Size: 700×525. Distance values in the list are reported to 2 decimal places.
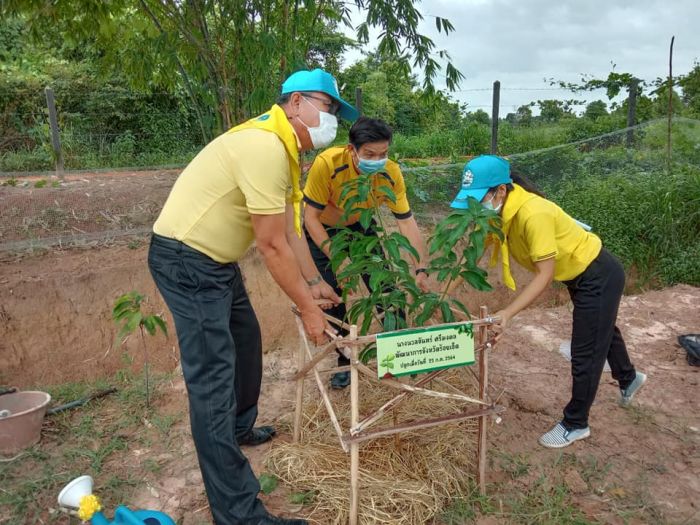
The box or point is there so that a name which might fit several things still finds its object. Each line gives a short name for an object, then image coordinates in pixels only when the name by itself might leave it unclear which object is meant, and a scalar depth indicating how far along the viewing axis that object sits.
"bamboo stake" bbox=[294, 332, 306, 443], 2.68
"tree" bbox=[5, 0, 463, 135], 4.12
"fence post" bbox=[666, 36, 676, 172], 5.69
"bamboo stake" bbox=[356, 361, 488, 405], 2.04
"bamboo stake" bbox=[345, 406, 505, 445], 2.09
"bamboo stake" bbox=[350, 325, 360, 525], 2.00
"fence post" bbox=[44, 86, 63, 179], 6.57
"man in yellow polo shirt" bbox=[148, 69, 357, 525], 1.99
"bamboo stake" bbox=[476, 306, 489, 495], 2.29
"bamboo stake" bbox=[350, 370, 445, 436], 2.08
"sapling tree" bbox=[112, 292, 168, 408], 2.96
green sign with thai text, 2.00
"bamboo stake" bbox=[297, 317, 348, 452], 2.12
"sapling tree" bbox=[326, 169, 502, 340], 2.05
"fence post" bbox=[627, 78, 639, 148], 7.69
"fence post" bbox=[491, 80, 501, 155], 7.00
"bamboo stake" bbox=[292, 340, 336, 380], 2.10
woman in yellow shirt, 2.34
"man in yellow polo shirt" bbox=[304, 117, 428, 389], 2.70
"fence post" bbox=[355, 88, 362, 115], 6.82
